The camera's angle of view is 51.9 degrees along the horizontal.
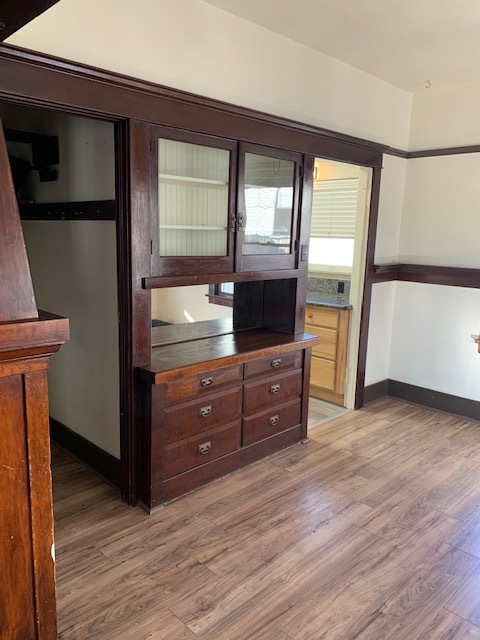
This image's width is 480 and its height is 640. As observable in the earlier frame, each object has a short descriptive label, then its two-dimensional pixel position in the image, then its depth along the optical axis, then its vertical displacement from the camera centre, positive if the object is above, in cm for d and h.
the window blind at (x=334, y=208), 470 +23
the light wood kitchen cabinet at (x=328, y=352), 416 -102
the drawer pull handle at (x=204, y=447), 278 -123
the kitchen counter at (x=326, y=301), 416 -61
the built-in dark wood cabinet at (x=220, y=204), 255 +13
